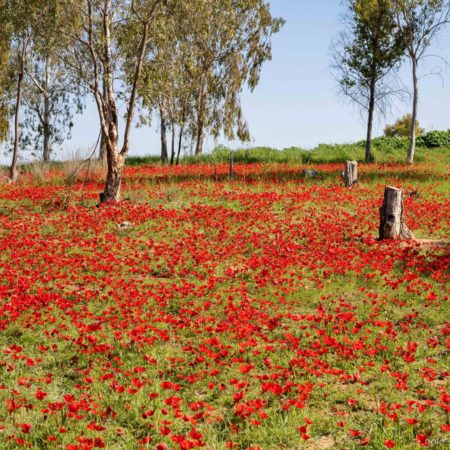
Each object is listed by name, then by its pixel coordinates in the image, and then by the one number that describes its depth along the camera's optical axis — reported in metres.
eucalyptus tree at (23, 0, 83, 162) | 42.72
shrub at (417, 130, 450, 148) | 44.31
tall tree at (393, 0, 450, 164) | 33.75
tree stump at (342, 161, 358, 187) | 24.58
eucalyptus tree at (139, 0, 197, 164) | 35.78
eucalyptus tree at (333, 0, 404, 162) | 34.53
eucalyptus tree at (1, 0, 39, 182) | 22.06
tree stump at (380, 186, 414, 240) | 15.74
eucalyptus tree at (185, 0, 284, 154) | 39.66
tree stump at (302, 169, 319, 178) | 27.34
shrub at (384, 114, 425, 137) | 64.50
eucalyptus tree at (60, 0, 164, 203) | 20.34
